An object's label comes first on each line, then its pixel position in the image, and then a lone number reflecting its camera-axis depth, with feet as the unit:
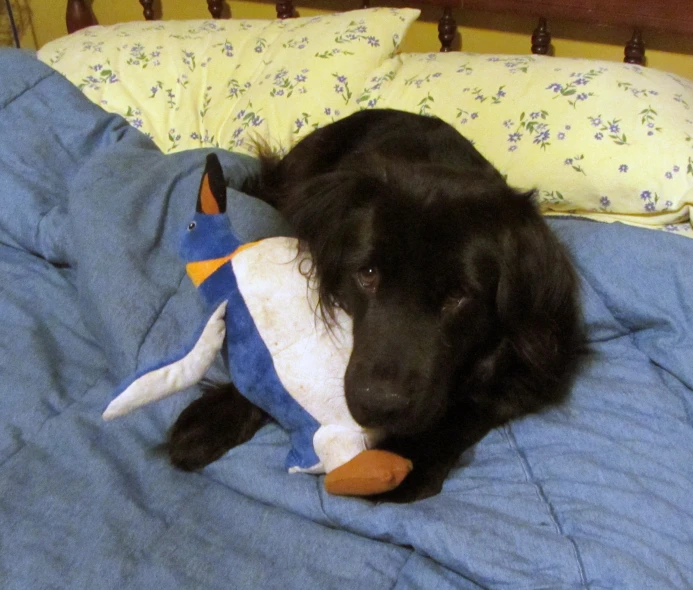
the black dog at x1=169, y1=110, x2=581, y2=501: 3.05
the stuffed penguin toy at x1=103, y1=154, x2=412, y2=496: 2.91
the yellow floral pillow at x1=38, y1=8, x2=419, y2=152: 6.14
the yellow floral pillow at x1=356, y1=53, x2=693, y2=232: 4.67
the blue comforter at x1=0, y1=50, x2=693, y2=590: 2.80
